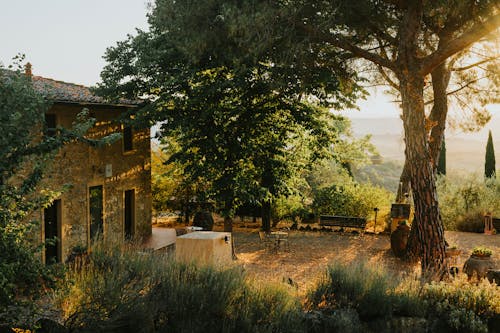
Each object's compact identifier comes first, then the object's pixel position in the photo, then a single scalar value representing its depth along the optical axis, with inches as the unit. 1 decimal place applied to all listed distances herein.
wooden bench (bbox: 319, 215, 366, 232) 728.3
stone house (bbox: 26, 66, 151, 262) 556.4
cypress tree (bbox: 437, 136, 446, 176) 997.4
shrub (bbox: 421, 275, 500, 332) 319.9
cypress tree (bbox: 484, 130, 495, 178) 999.0
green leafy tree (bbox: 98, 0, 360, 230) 558.3
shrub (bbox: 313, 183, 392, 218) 840.3
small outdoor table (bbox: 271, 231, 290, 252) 621.0
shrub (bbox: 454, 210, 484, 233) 750.7
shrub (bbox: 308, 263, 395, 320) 331.6
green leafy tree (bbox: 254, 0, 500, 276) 461.4
